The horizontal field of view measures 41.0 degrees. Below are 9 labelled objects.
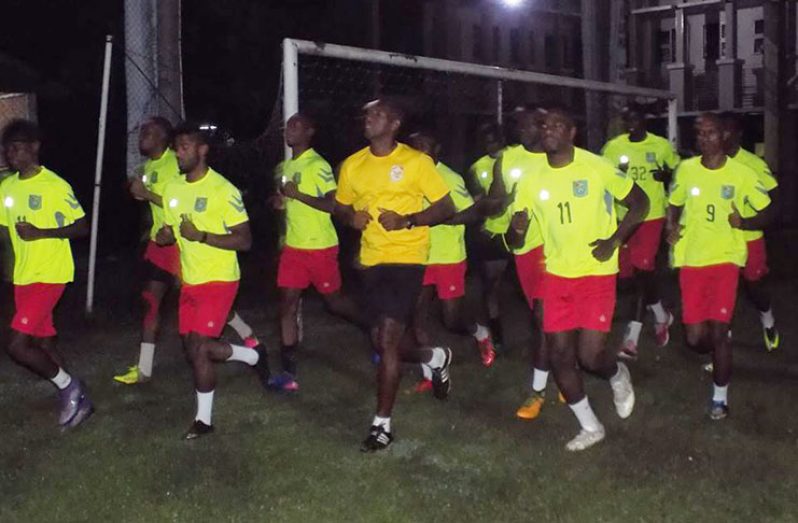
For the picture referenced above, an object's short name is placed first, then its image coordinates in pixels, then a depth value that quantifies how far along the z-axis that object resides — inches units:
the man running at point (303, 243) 315.6
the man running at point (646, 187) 366.0
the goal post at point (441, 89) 355.3
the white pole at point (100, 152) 406.3
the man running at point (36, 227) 265.0
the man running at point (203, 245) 253.4
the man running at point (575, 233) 235.6
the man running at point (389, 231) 247.1
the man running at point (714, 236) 263.1
